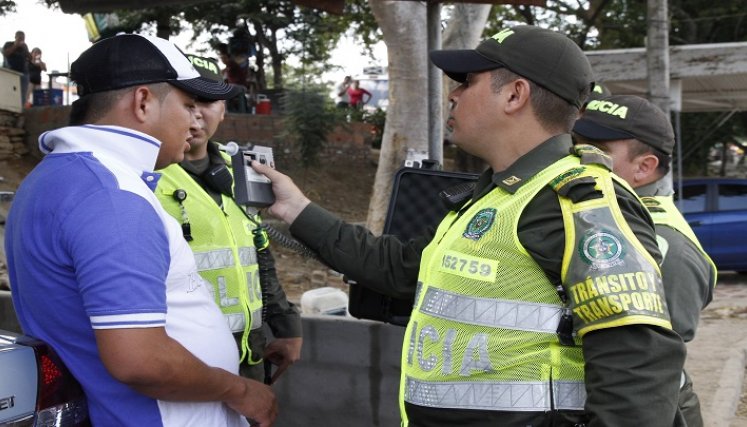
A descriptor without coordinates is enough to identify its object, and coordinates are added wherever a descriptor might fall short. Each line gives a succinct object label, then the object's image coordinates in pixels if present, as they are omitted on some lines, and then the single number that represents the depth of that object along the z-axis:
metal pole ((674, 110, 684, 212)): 11.23
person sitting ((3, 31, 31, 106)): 16.22
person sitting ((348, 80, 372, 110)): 20.06
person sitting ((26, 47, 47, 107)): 17.16
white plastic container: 5.55
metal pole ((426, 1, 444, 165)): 5.74
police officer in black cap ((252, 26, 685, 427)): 1.92
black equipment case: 3.48
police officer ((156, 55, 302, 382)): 3.26
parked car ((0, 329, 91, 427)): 1.96
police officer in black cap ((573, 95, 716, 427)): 2.91
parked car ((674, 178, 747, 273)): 12.93
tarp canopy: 12.08
